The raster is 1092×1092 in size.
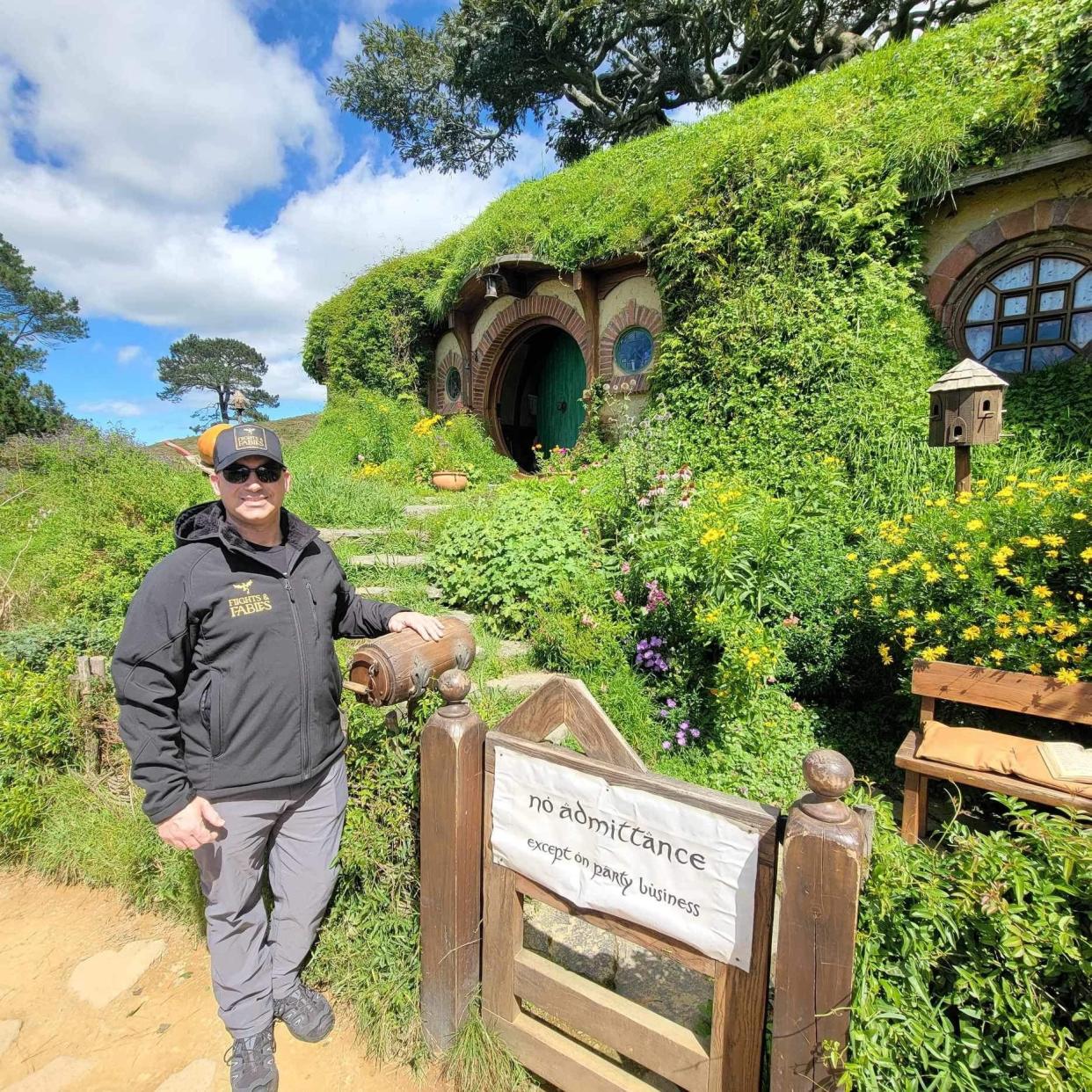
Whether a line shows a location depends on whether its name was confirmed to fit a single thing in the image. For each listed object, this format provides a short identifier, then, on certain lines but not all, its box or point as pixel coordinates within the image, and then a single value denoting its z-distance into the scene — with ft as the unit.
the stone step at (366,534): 18.58
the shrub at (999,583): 9.61
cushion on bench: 8.34
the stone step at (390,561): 16.57
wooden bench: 8.87
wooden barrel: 6.22
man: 5.65
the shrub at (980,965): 3.63
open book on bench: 8.18
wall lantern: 27.17
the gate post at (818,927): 3.93
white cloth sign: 4.51
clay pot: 25.88
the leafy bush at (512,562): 14.42
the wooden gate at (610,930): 4.06
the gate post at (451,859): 5.90
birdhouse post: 12.58
